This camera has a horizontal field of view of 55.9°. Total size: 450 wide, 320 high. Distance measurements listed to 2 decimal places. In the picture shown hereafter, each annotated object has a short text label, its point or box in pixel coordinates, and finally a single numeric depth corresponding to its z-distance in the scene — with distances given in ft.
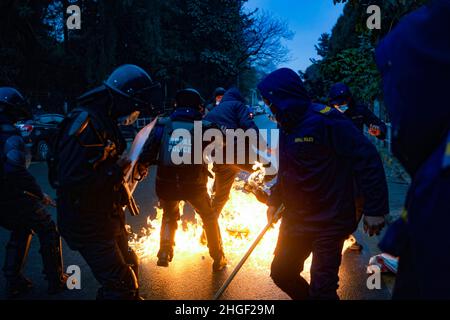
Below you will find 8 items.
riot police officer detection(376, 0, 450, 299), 3.55
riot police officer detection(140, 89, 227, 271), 14.53
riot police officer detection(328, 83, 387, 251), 19.47
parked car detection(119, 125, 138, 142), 73.87
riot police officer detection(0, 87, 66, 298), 13.05
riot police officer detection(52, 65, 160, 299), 9.58
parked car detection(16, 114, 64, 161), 47.83
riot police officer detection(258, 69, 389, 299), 9.39
